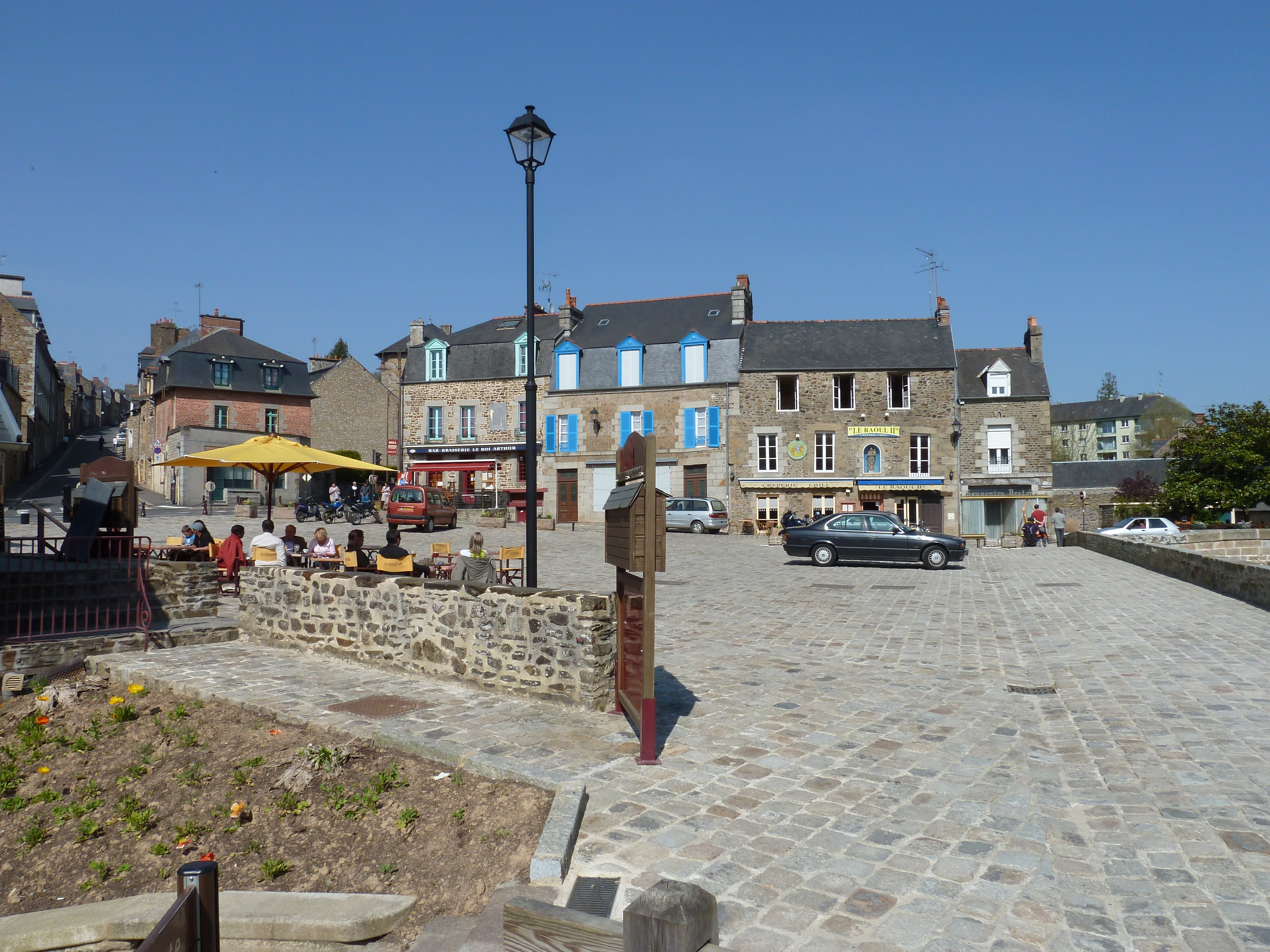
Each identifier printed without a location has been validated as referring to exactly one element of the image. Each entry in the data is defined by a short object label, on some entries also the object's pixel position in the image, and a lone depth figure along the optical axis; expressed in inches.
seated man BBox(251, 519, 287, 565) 453.7
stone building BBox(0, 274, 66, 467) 1691.7
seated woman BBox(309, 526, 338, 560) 484.4
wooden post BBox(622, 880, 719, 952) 78.8
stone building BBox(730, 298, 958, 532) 1338.6
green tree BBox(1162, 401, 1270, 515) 1330.0
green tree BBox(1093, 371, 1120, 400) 4030.5
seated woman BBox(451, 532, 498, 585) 407.2
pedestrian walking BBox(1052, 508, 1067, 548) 1128.5
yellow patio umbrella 515.8
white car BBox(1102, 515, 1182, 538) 1168.8
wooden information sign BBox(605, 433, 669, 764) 205.3
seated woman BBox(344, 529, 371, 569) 416.8
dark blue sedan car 756.6
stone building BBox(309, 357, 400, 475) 1872.5
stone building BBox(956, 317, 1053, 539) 1344.7
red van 1062.4
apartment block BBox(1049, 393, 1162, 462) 3595.0
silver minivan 1214.9
